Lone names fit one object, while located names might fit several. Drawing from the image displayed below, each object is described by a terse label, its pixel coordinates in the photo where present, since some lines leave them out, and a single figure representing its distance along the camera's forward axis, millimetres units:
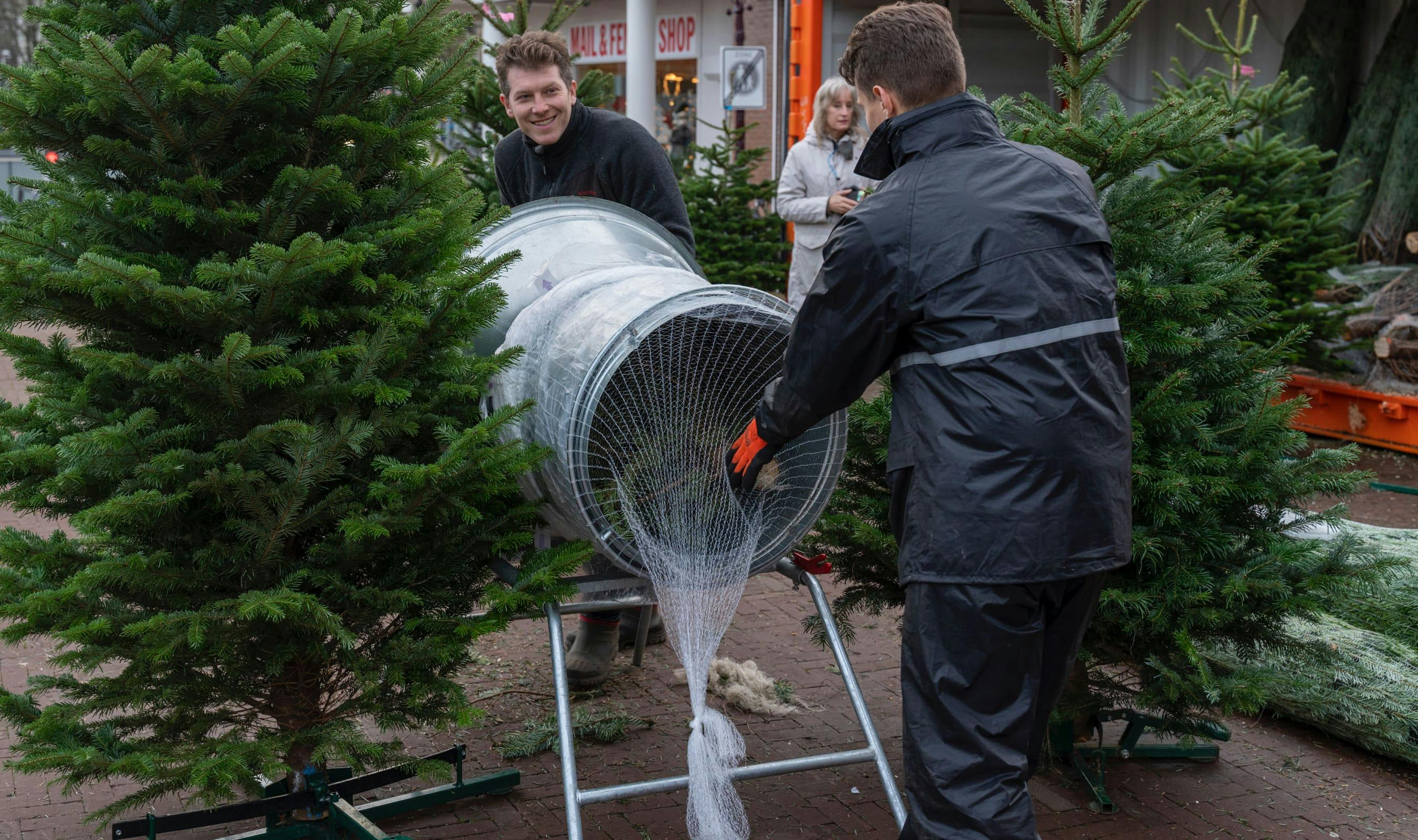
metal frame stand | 2865
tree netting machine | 2869
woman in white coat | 7656
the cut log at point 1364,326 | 8703
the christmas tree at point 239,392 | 2656
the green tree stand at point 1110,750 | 3732
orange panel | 9766
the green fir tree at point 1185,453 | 3359
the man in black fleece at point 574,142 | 4250
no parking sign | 11523
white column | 16114
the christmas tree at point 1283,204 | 8078
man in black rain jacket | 2590
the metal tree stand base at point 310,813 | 3113
